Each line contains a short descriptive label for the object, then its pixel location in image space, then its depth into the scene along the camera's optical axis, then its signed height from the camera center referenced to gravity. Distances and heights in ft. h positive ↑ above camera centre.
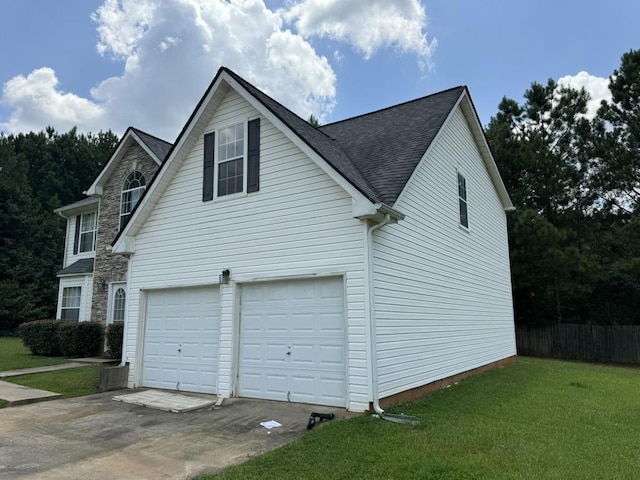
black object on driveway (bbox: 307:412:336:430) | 21.50 -4.83
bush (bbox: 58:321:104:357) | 47.83 -2.10
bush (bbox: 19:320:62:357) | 49.55 -2.01
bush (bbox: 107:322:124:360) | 45.60 -2.16
